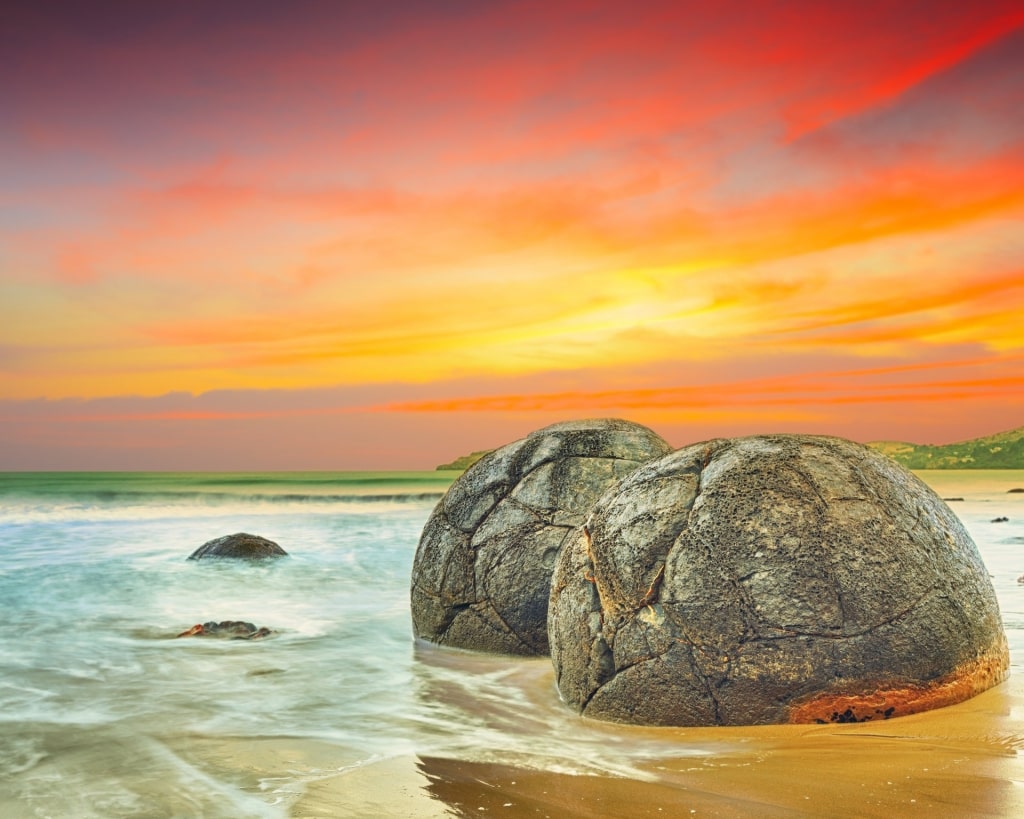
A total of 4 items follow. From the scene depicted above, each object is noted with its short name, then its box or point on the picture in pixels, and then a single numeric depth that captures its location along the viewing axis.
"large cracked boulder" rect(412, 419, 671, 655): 7.53
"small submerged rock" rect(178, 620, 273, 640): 9.32
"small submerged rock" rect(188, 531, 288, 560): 16.69
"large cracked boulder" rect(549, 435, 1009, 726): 5.05
